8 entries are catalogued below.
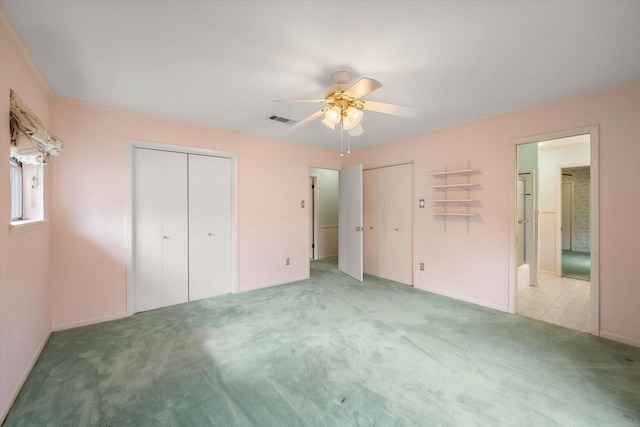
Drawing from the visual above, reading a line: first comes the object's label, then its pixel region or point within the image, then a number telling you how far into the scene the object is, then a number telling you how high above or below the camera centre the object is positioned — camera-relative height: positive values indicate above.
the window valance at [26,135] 1.70 +0.55
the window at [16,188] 2.08 +0.20
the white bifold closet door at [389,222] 4.13 -0.19
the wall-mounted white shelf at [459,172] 3.28 +0.52
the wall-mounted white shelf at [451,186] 3.31 +0.33
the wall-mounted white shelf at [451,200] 3.31 +0.14
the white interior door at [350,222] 4.29 -0.19
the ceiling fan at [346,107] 2.01 +0.86
